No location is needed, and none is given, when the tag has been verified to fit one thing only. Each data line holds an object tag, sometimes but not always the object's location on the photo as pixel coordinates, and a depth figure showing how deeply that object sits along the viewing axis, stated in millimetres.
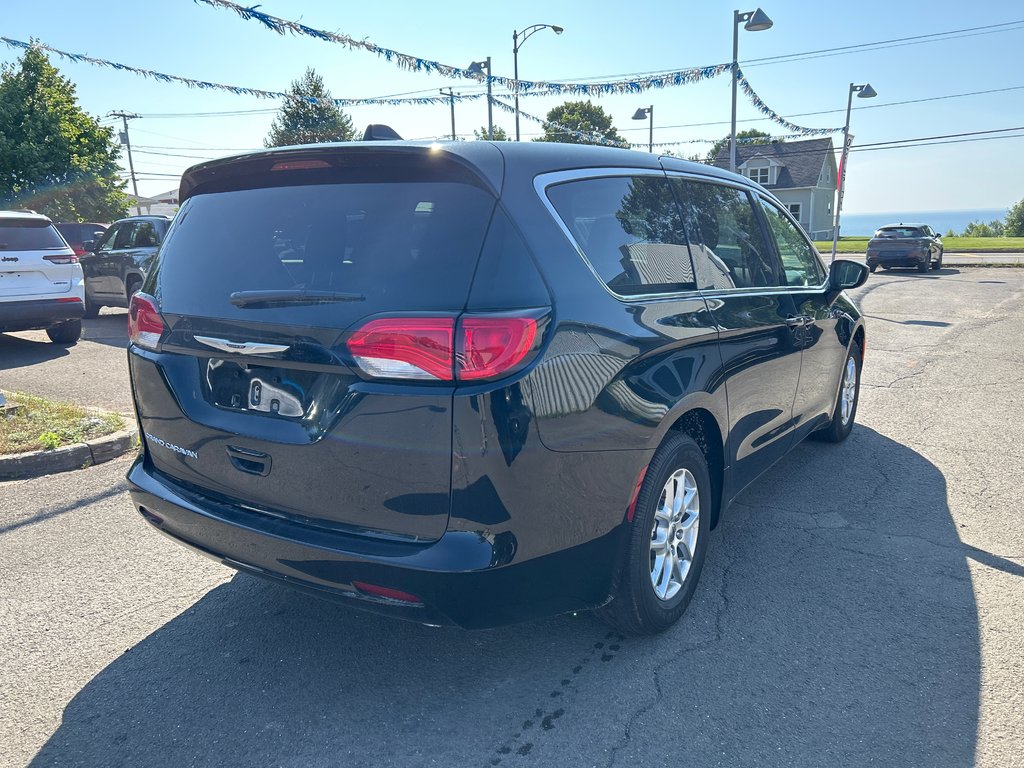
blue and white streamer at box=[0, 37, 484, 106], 10596
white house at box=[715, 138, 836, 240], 51062
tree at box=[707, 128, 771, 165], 62797
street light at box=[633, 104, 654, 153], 24648
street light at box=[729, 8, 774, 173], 15977
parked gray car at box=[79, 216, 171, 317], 12203
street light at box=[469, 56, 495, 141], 15578
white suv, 9109
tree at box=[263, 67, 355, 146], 43219
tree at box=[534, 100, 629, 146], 52000
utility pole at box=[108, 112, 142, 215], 48200
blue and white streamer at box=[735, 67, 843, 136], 18522
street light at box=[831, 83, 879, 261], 20688
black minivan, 2248
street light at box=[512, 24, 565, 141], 19803
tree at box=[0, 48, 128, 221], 22172
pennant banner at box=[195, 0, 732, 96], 13030
